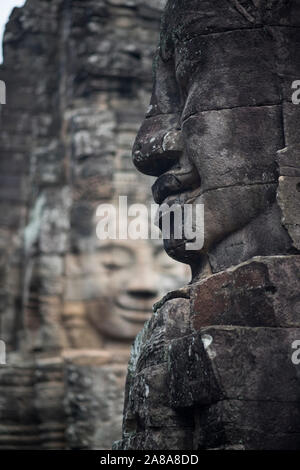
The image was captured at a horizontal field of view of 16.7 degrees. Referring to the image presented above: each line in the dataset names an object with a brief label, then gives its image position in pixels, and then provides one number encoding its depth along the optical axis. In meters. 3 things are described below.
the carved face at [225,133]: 6.05
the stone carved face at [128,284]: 15.20
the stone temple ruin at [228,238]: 5.48
